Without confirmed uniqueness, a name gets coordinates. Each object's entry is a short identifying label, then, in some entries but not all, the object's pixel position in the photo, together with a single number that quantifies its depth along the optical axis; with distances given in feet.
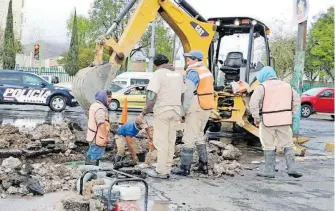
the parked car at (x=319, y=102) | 84.43
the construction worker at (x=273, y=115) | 28.19
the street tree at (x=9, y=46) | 143.84
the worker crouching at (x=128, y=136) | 28.63
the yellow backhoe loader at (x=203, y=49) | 33.30
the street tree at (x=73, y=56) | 167.12
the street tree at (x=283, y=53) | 166.61
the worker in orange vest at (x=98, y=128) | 25.63
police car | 69.36
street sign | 41.70
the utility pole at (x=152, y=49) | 106.87
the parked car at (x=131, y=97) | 80.63
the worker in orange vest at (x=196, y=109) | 27.99
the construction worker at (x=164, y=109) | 26.17
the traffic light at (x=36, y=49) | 122.93
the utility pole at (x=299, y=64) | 44.21
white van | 96.89
